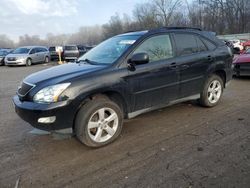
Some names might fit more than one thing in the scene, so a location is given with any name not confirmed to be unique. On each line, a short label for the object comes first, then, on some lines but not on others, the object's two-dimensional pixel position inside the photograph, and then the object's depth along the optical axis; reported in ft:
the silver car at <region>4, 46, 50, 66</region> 53.82
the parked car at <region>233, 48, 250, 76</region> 23.27
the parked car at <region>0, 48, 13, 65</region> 59.82
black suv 9.57
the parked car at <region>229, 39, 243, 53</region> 71.89
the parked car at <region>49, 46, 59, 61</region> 67.83
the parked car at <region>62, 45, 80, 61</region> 62.99
